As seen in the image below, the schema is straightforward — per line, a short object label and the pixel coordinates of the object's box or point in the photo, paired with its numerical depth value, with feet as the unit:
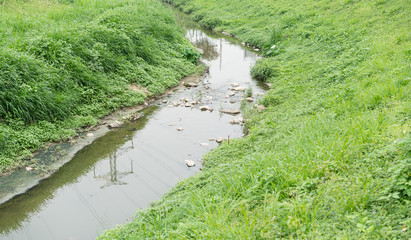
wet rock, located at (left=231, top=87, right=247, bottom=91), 36.83
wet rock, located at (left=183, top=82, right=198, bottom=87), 37.89
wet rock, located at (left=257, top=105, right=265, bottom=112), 29.81
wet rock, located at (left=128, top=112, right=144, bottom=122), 29.84
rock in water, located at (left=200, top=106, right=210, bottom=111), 32.40
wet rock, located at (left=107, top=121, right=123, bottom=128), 28.19
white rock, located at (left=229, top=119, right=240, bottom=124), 29.30
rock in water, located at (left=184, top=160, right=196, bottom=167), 23.03
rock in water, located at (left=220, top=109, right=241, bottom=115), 31.33
